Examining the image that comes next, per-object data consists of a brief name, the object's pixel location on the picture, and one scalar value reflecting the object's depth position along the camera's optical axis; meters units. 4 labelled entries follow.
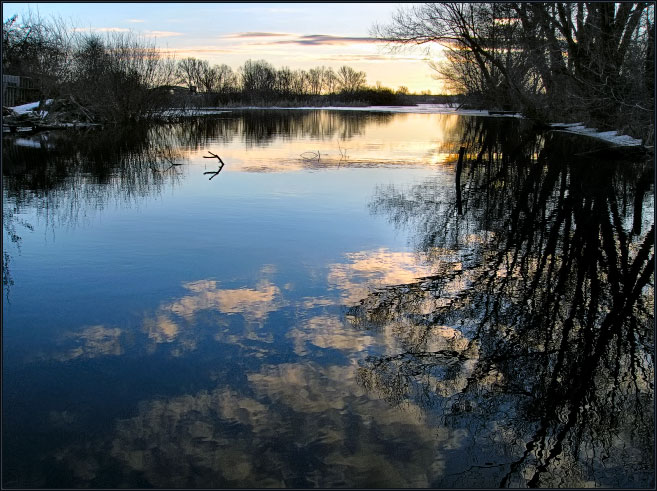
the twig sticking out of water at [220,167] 18.15
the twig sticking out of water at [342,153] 23.17
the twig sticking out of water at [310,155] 22.69
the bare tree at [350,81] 139.62
